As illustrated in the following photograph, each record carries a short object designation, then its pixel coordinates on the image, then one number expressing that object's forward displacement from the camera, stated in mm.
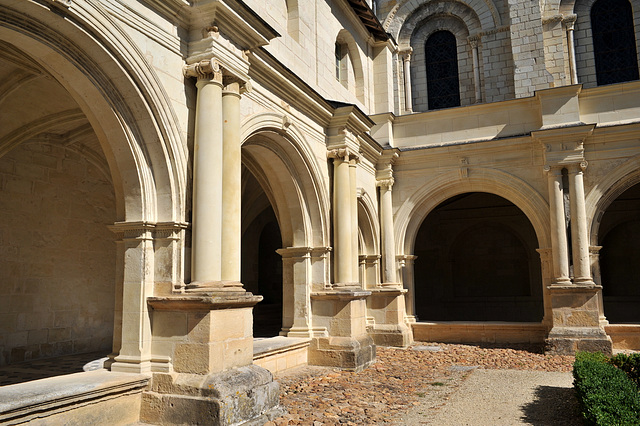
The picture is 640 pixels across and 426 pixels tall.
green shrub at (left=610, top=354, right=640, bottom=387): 7773
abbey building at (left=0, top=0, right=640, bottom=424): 6047
